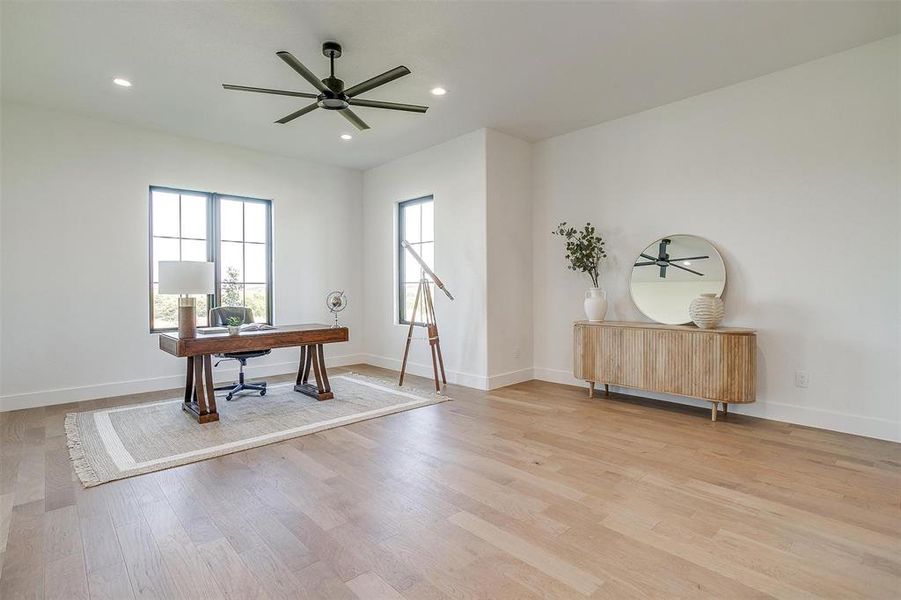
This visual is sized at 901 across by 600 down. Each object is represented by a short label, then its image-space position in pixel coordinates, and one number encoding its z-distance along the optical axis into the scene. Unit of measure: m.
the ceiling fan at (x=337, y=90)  2.84
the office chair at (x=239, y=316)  4.40
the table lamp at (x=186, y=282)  3.46
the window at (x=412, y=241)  5.66
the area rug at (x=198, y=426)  2.83
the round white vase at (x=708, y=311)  3.62
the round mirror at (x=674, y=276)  3.90
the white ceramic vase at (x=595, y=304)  4.39
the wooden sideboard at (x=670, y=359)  3.43
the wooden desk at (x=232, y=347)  3.57
